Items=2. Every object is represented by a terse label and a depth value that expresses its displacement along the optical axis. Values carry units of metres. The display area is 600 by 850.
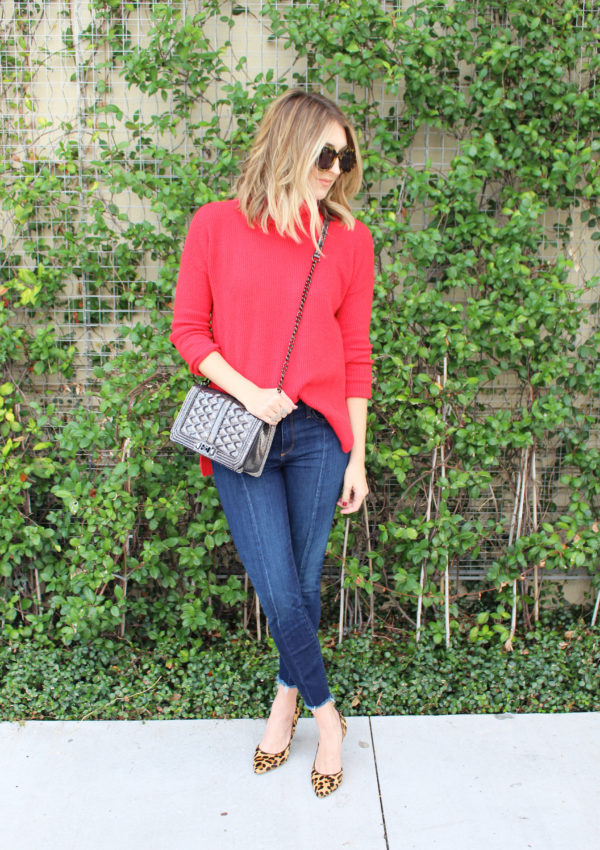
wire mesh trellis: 3.15
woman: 2.01
